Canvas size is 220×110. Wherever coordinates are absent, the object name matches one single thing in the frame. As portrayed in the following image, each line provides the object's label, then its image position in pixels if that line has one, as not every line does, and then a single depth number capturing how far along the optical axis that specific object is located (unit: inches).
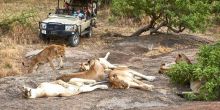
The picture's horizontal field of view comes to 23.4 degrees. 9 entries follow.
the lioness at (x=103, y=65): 516.1
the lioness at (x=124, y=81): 446.6
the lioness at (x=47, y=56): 596.6
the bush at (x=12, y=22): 826.8
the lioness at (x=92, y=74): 451.5
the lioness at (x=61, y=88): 416.2
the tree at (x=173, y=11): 822.5
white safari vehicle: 783.7
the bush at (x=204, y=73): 427.5
